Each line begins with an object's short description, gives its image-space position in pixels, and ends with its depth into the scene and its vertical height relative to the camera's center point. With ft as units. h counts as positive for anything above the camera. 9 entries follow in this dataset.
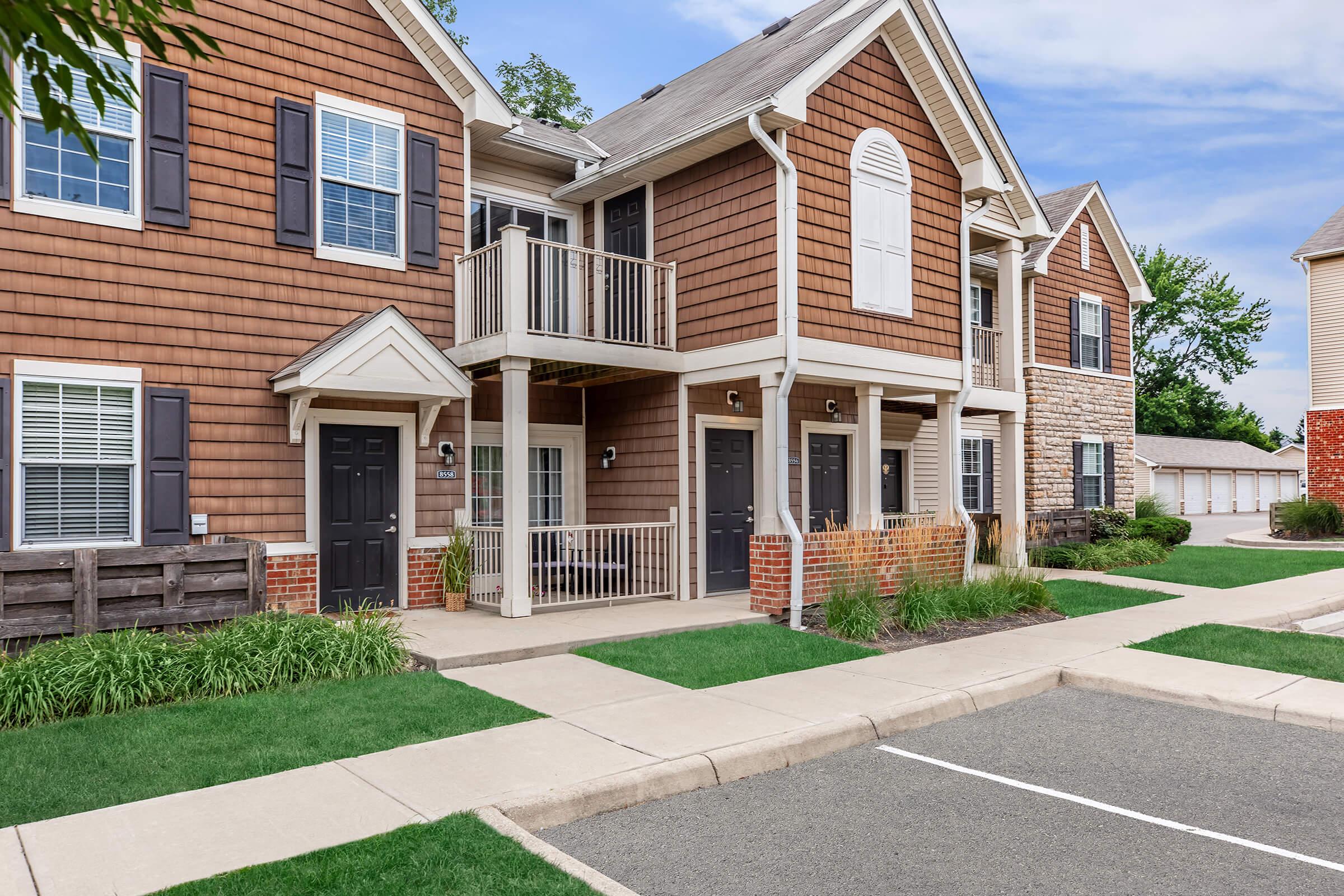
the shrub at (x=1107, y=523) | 61.57 -3.44
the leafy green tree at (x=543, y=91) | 90.17 +38.63
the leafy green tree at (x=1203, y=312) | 153.07 +27.20
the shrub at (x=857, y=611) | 30.45 -4.71
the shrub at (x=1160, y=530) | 65.16 -4.12
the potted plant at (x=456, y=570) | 34.12 -3.55
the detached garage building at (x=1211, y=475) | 128.47 -0.34
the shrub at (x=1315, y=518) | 76.13 -3.87
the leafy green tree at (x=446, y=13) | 79.36 +41.22
